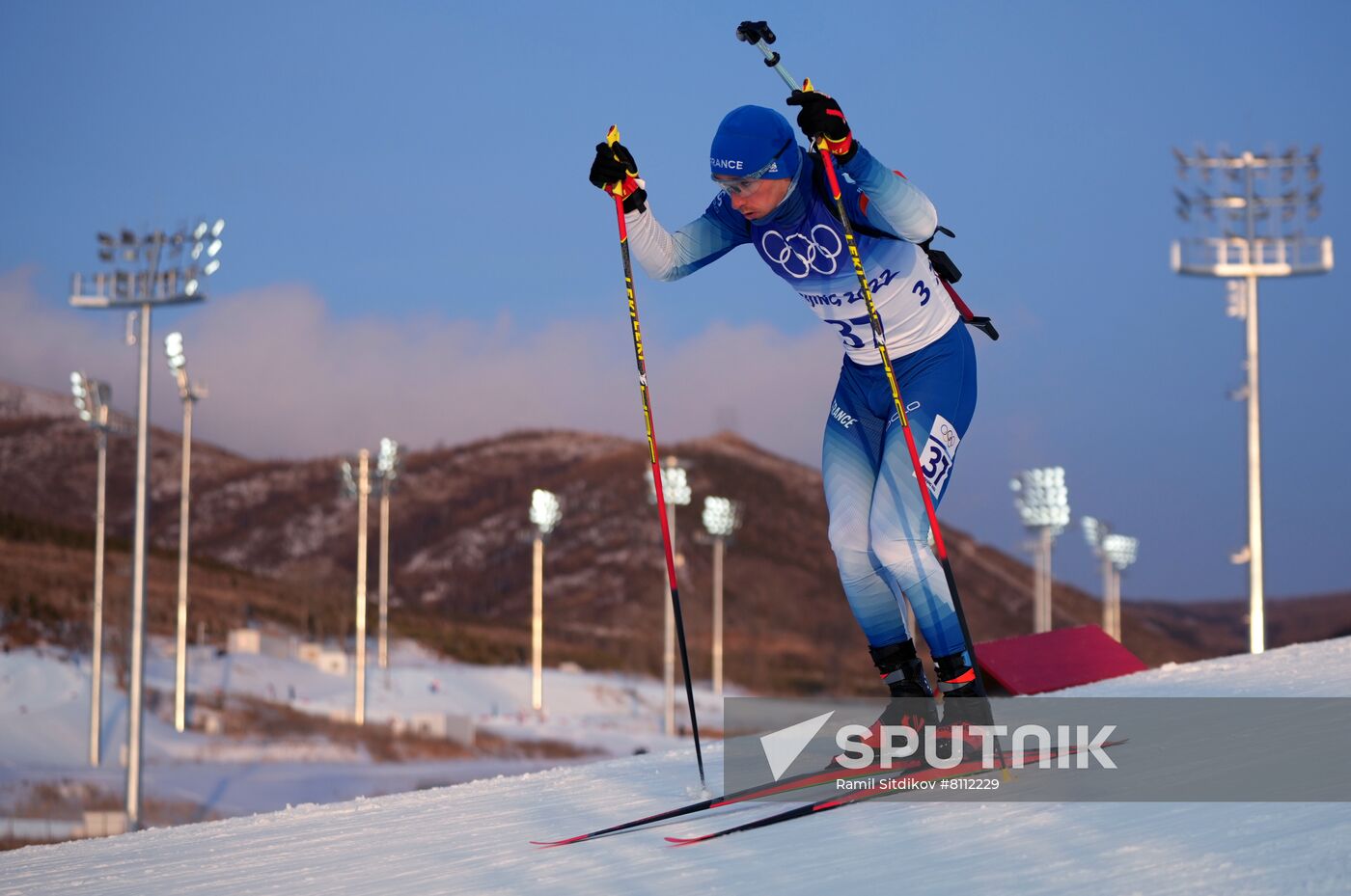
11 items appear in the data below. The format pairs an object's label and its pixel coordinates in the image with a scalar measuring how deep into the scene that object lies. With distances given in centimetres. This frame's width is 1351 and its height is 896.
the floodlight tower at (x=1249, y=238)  2873
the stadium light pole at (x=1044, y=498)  4756
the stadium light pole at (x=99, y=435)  3469
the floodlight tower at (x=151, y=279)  3067
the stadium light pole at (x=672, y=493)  3775
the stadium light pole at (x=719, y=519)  5162
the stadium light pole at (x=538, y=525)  4588
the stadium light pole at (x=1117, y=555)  5839
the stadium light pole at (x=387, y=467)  4622
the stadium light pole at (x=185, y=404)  3553
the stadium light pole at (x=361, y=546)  4012
